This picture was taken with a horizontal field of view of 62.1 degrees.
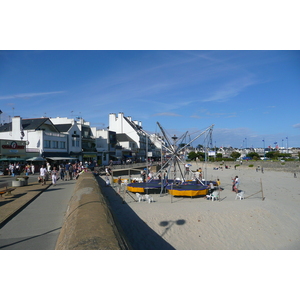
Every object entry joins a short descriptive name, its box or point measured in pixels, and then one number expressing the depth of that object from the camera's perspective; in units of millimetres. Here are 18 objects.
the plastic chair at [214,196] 19858
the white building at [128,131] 75062
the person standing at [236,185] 23962
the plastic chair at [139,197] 19488
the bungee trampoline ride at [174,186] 20641
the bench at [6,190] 14177
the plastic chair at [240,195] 20192
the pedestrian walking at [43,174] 20203
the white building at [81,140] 47281
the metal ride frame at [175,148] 25188
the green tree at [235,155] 110656
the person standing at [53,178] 20639
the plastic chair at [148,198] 19048
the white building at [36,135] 38656
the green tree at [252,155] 111575
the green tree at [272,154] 102506
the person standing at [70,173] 26158
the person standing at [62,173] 25316
